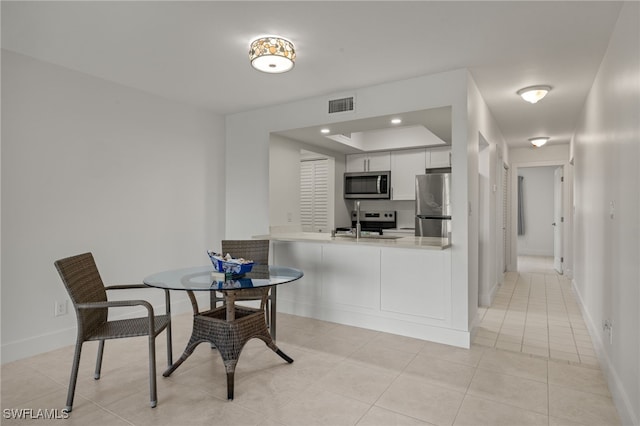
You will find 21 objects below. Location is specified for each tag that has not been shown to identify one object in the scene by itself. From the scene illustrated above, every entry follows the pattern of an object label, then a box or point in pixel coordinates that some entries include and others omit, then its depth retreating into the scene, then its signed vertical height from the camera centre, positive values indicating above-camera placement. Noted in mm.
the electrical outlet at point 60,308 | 3115 -822
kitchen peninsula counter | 3285 -719
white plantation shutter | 5988 +268
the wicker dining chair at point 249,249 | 3441 -360
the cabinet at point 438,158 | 5402 +803
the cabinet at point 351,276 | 3635 -670
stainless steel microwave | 5832 +428
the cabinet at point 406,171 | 5660 +637
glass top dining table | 2309 -750
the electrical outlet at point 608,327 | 2467 -836
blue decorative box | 2539 -380
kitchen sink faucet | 4045 -231
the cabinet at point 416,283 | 3270 -667
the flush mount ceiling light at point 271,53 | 2557 +1119
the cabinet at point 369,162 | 5945 +823
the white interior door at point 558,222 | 6930 -215
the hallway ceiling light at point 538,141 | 5969 +1148
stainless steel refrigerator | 4691 +66
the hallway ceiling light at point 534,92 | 3543 +1154
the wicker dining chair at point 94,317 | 2105 -651
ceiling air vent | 3729 +1101
